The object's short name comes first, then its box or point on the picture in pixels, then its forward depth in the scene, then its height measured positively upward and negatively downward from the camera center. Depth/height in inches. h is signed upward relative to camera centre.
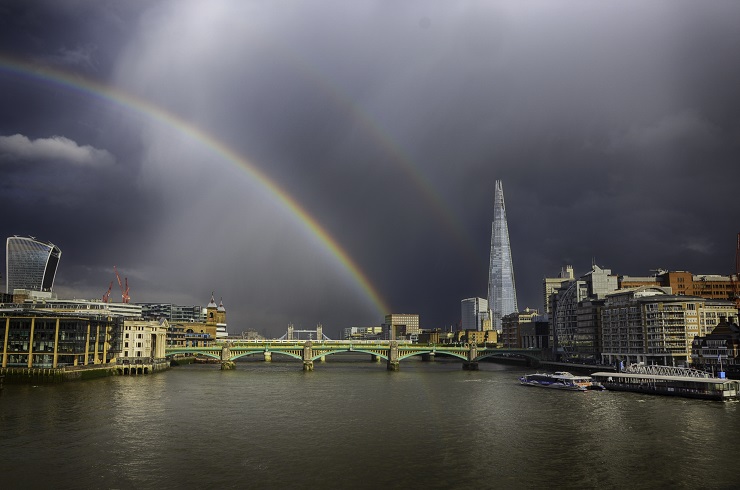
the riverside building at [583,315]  6712.6 +193.7
